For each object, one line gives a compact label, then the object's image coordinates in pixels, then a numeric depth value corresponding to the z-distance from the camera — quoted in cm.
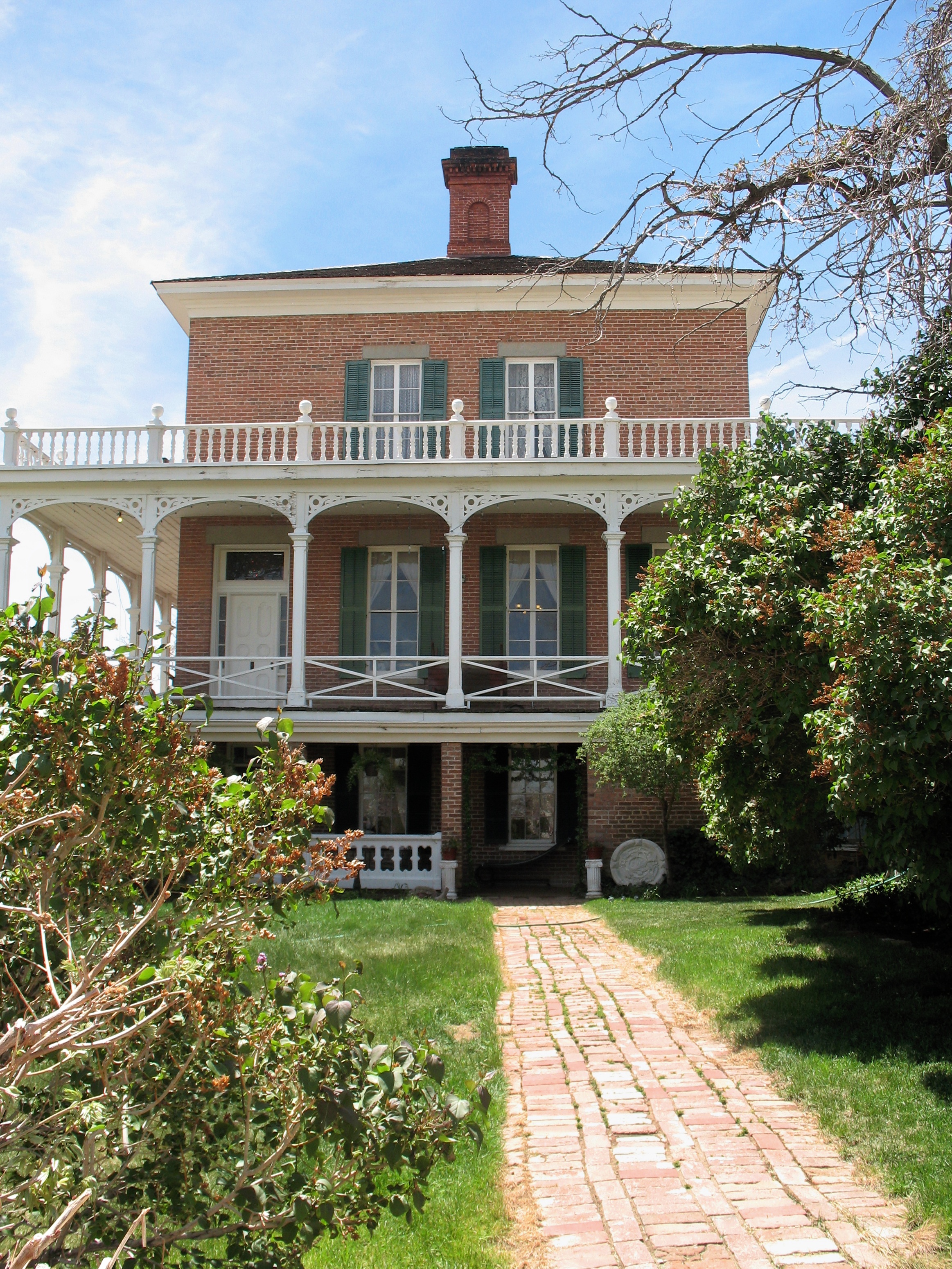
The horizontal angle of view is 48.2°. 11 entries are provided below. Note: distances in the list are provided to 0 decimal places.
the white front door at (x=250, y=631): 1912
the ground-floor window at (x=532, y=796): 1819
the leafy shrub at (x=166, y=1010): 277
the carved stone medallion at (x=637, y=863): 1541
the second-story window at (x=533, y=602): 1855
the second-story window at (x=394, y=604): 1878
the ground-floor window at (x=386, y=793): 1858
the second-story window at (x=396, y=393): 1953
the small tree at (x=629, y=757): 1362
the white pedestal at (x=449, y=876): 1538
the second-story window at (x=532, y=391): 1936
